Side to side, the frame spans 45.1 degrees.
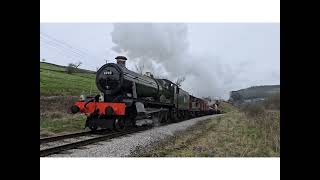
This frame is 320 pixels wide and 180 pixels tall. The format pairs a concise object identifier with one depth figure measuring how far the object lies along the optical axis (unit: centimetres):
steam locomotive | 1427
